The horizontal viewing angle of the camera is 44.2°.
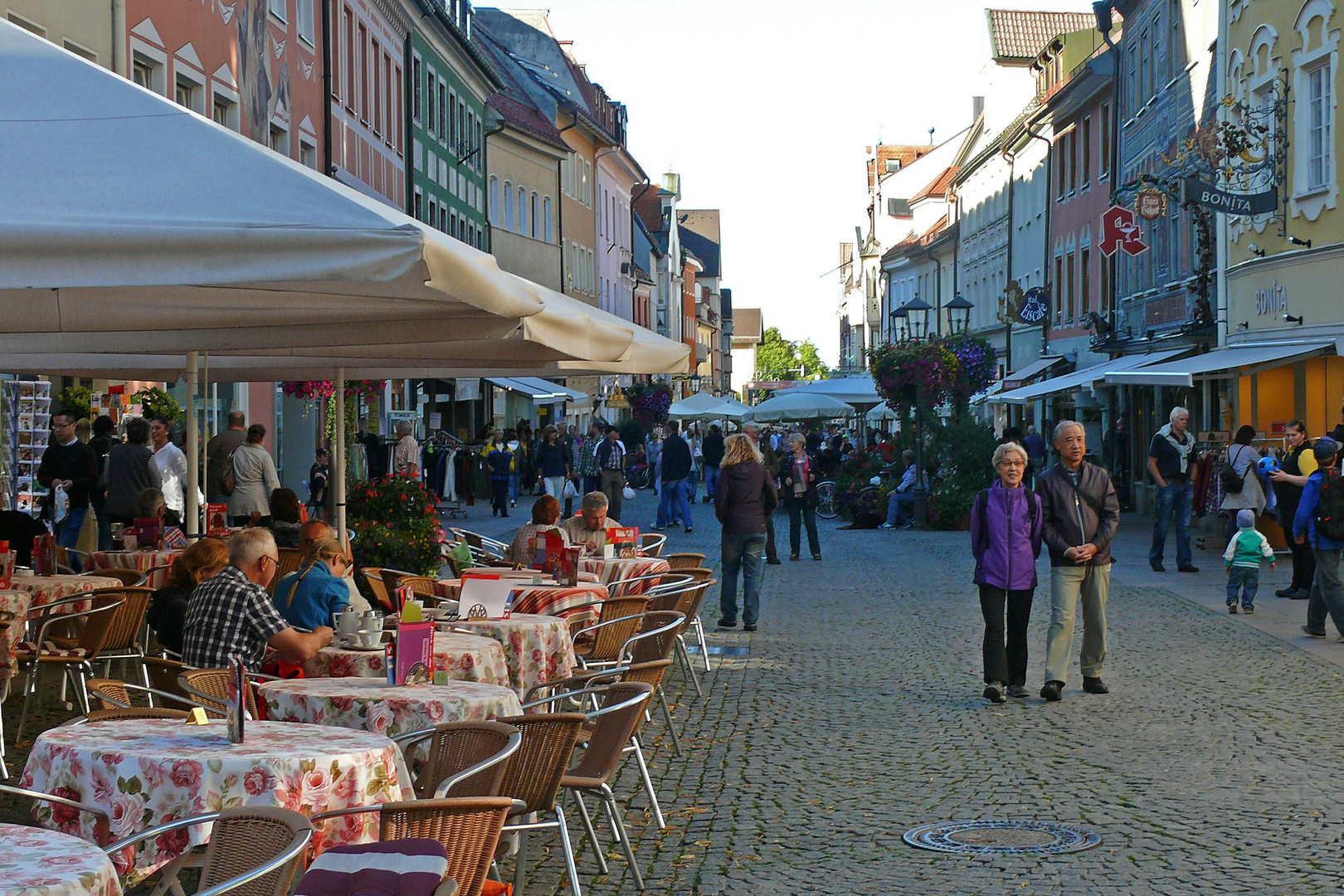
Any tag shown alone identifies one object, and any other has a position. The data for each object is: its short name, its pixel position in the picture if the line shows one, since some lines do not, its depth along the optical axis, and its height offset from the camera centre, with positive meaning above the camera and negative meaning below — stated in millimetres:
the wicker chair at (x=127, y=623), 9820 -1019
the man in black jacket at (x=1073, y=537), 10664 -551
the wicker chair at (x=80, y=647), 9469 -1138
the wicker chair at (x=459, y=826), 4430 -1008
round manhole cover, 6953 -1662
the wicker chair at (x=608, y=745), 6199 -1106
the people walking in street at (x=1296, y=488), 15497 -340
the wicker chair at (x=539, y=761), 5633 -1054
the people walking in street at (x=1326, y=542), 13102 -717
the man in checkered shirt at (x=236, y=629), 7082 -756
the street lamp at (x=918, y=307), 32375 +2870
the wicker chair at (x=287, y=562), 11719 -777
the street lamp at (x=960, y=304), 32875 +2988
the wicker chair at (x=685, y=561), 12852 -848
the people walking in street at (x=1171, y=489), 19484 -446
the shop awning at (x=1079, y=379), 28220 +1300
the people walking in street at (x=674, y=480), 26764 -457
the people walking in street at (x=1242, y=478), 18125 -286
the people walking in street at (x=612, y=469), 27094 -265
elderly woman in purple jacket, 10656 -635
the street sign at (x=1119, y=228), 30578 +4134
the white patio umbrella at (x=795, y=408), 38688 +1033
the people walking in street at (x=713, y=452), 34594 +10
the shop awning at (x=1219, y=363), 21797 +1238
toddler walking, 14852 -966
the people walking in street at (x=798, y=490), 21375 -494
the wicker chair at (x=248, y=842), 4145 -1013
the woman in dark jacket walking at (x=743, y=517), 14469 -565
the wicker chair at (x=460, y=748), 5395 -979
